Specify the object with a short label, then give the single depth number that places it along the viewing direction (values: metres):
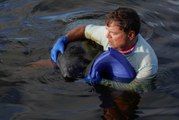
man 8.40
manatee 9.26
